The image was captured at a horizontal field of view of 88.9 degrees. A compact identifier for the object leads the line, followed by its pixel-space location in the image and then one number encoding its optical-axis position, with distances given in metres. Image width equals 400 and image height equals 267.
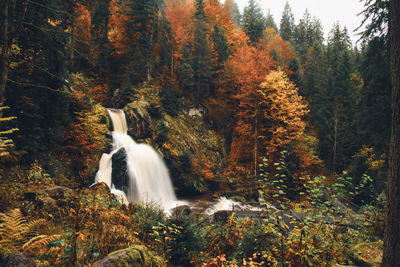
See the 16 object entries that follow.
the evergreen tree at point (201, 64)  26.52
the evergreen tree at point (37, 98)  7.85
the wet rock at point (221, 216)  10.74
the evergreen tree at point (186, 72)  25.09
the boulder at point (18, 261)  2.33
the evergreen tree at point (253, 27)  39.00
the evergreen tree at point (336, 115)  26.27
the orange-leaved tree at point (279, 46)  36.15
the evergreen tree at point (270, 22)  56.01
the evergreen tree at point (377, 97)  12.93
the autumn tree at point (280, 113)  19.00
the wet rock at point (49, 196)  5.62
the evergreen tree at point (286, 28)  59.06
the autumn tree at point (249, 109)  20.30
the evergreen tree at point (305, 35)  44.88
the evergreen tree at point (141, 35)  22.27
